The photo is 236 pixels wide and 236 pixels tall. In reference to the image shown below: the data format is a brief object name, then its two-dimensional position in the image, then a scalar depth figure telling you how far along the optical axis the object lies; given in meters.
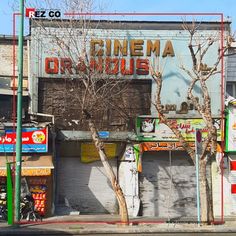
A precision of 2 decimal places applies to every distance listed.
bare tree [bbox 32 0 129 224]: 16.47
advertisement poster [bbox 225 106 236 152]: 20.27
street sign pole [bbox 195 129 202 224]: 15.53
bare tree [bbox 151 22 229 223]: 15.81
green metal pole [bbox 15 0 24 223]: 15.54
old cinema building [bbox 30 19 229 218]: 20.27
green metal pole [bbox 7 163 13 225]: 15.67
